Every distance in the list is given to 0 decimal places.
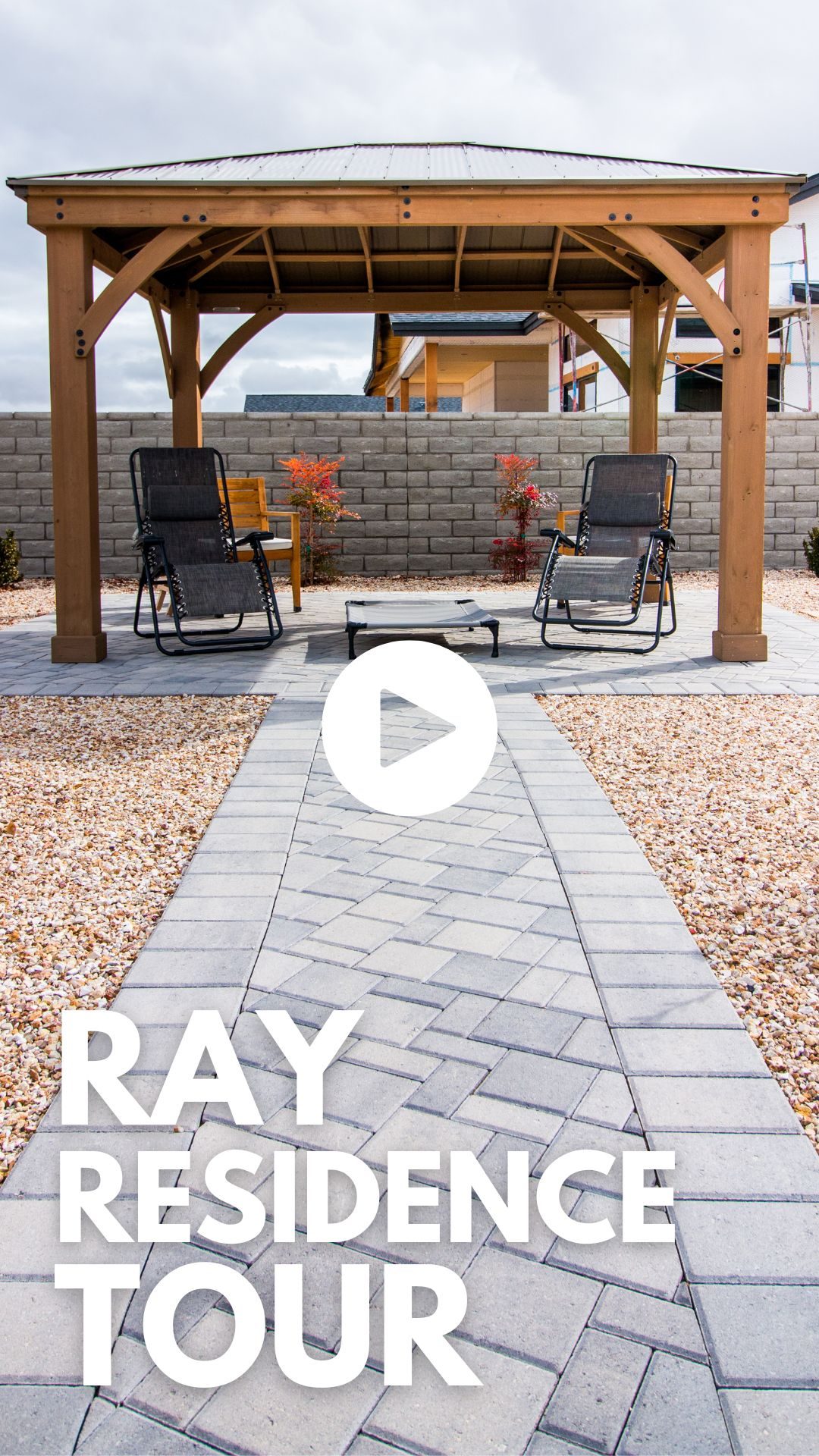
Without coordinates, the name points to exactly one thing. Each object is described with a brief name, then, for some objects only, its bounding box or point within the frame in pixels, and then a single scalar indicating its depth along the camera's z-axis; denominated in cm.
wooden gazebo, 610
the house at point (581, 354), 1566
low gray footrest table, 598
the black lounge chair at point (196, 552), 646
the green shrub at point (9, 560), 1020
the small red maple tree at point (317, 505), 1027
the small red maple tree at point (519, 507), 1033
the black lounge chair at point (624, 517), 709
